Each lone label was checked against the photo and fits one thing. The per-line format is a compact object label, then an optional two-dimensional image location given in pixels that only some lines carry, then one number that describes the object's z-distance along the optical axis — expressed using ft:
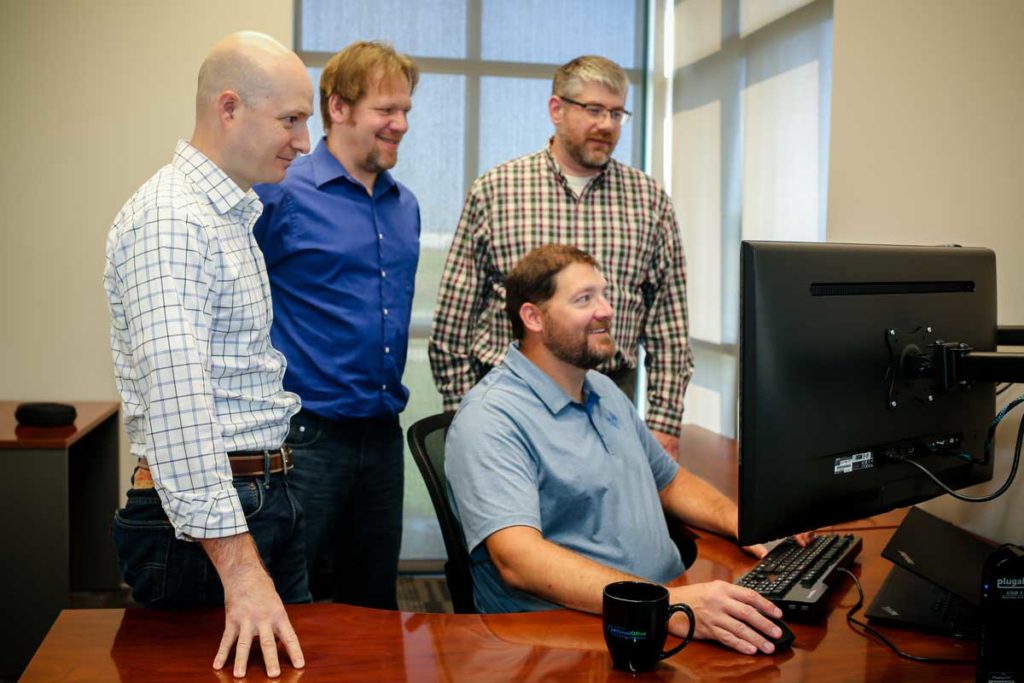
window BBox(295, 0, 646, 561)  14.12
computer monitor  4.03
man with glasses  9.03
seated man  5.60
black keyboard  4.94
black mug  4.20
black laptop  4.85
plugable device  4.08
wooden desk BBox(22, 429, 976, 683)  4.22
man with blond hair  7.81
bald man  4.61
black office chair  6.06
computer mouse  4.56
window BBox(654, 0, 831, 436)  10.23
